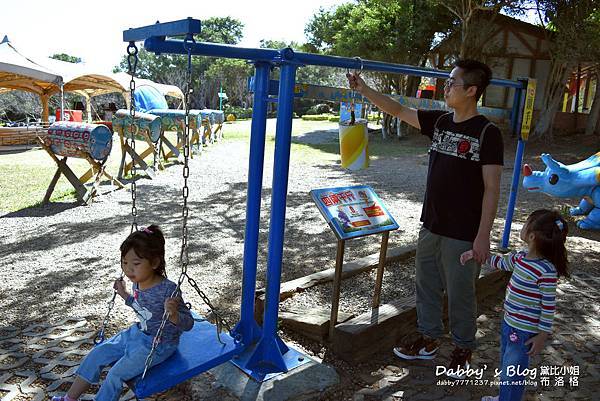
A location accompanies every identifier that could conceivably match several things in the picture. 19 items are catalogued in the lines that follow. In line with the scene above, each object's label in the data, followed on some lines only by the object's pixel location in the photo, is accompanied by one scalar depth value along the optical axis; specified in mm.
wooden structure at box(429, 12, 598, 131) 17719
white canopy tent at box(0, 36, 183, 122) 12258
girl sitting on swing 2238
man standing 2535
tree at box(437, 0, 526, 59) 14703
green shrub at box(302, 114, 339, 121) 31289
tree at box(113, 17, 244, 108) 40688
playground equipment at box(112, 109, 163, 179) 10070
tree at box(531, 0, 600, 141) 13617
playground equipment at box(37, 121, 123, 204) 7270
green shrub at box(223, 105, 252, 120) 35625
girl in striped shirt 2299
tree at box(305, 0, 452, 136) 16562
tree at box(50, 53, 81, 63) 52906
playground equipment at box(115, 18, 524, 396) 2229
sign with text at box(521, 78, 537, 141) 4430
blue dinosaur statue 6379
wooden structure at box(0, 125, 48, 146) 15672
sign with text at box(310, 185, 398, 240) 2947
